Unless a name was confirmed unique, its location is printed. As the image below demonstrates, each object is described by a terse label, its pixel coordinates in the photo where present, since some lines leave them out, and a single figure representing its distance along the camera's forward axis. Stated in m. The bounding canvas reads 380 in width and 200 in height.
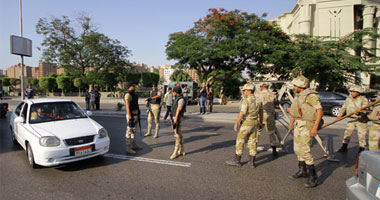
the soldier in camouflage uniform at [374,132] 4.88
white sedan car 4.36
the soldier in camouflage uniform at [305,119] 3.81
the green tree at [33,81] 53.33
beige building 29.44
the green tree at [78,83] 37.39
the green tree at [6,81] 54.47
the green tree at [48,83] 41.94
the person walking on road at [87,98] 15.44
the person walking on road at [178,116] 5.20
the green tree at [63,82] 40.16
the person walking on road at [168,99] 10.20
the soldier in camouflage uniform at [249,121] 4.44
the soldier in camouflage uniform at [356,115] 5.33
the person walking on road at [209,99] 13.95
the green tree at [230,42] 18.25
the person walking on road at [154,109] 7.70
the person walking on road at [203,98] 12.65
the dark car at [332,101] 12.94
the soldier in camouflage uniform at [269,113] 5.53
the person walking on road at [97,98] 15.86
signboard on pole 14.70
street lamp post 15.15
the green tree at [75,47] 27.14
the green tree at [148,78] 52.27
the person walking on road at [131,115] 5.62
